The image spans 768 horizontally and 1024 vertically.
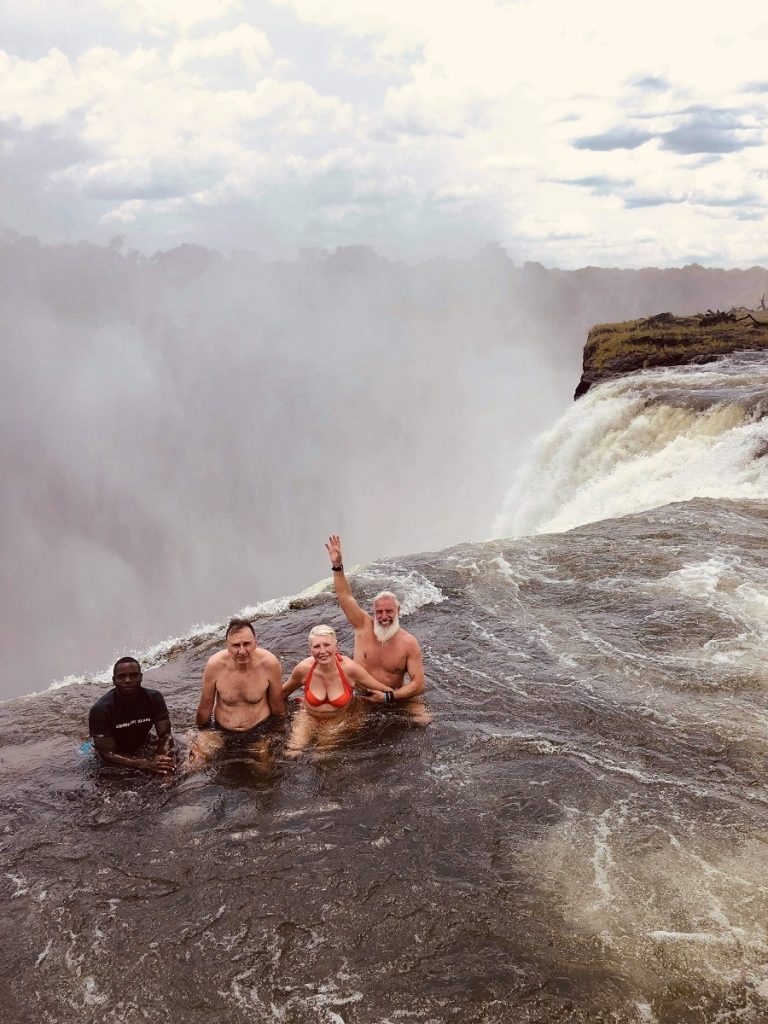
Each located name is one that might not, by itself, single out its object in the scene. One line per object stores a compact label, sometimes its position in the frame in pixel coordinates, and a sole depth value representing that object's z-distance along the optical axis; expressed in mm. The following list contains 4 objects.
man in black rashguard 6652
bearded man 7789
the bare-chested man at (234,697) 7340
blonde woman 7193
